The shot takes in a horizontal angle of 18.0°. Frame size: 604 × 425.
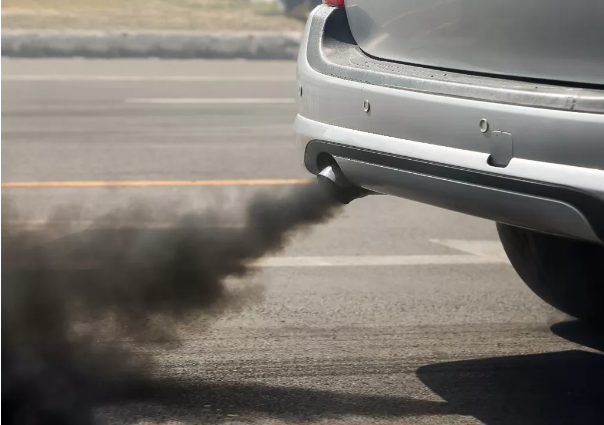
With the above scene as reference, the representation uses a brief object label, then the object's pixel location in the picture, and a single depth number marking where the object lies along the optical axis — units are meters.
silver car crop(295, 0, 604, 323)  5.04
